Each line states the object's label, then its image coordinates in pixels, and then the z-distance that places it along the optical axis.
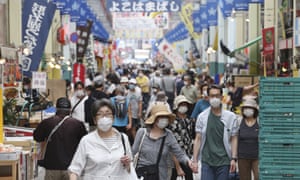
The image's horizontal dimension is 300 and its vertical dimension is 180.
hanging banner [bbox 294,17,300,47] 17.86
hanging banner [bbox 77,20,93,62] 33.16
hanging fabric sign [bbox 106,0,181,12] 33.25
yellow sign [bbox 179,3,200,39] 43.53
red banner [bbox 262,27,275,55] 21.02
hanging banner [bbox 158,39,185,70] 40.72
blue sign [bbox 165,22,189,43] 50.28
